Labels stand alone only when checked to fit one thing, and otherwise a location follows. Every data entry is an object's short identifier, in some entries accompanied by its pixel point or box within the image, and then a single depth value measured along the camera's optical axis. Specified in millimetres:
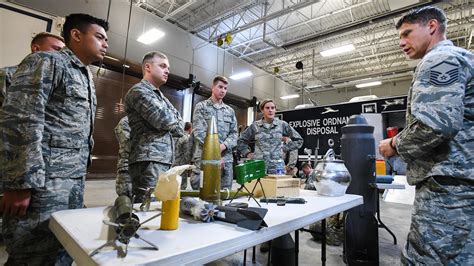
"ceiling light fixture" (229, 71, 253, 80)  8956
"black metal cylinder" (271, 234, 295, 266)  1618
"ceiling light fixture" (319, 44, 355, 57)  6904
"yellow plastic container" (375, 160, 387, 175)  2784
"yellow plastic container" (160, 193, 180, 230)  696
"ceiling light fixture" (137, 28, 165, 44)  6570
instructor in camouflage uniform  1019
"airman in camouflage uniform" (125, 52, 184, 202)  1637
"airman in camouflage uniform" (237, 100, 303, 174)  3377
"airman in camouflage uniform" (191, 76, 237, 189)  2833
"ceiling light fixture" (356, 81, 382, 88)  10681
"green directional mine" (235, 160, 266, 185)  998
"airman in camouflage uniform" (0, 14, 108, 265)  927
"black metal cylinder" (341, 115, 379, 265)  1914
